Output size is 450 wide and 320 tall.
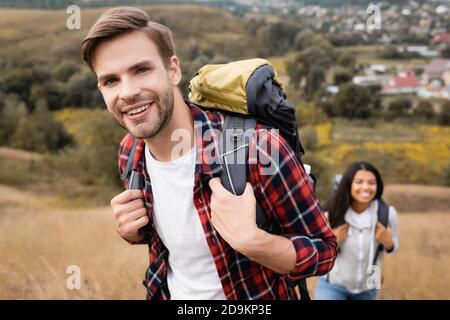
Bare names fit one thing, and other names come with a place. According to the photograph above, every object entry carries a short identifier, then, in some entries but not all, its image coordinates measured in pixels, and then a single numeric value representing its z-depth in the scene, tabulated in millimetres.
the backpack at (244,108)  1450
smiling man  1450
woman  3092
